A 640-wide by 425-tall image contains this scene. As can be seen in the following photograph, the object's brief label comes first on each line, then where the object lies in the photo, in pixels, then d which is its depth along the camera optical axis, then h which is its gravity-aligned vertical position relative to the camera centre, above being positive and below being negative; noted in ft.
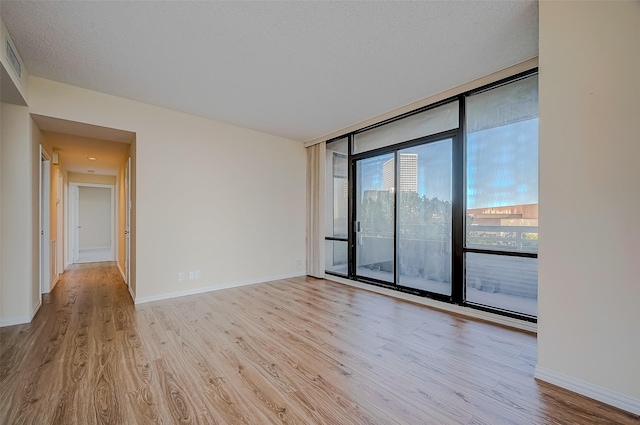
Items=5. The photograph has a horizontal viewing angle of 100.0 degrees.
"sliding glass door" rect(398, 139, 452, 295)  11.91 -0.25
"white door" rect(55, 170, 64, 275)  17.55 -1.32
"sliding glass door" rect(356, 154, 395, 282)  14.33 -0.29
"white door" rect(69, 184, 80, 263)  23.62 -0.84
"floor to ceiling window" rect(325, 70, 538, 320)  9.72 +0.52
